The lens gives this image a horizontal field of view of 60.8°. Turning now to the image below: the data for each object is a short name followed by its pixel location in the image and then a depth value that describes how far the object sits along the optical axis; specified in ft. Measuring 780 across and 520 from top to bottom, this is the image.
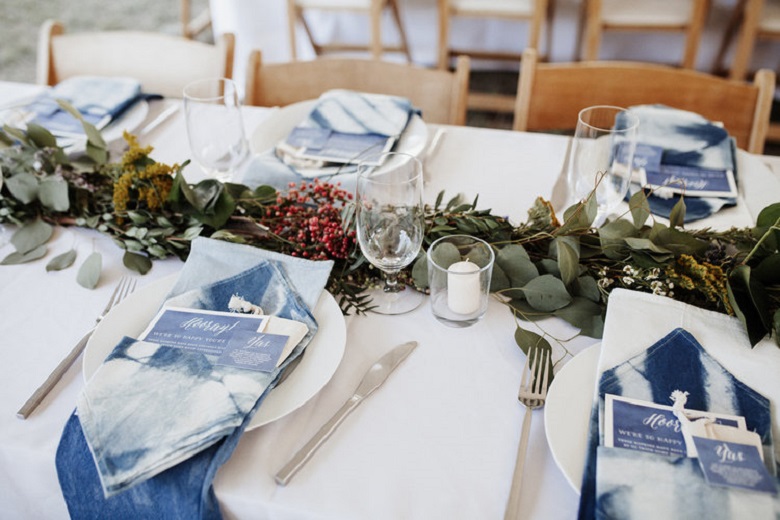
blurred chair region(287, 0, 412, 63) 9.24
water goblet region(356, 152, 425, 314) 2.81
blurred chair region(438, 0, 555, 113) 8.87
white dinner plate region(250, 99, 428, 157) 4.25
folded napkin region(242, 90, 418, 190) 3.95
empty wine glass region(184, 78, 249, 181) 3.82
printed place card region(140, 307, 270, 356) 2.68
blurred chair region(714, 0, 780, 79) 8.30
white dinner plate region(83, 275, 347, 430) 2.50
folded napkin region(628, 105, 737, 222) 3.70
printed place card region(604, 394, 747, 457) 2.19
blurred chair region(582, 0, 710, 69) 8.51
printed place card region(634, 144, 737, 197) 3.74
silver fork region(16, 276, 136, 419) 2.61
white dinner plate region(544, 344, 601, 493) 2.24
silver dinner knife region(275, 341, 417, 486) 2.34
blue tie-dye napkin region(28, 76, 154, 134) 4.57
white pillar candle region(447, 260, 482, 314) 2.86
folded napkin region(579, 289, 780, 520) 1.99
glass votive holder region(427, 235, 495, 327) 2.88
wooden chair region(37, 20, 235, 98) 5.61
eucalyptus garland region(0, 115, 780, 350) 2.87
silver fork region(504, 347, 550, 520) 2.31
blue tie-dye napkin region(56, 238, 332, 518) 2.20
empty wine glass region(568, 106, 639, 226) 3.27
